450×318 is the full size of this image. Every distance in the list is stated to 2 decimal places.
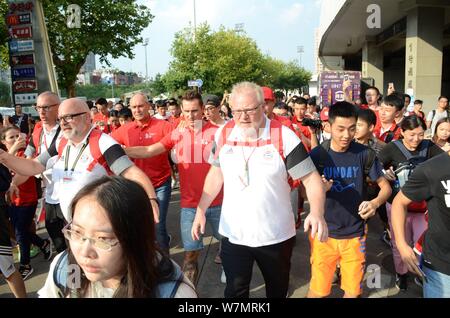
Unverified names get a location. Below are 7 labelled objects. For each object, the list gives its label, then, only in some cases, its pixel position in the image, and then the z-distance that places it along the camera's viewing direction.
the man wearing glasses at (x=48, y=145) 3.97
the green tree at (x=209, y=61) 33.69
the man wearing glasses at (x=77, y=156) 3.01
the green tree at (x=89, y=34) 19.08
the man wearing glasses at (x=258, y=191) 2.71
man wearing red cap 4.70
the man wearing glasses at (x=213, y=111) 4.55
